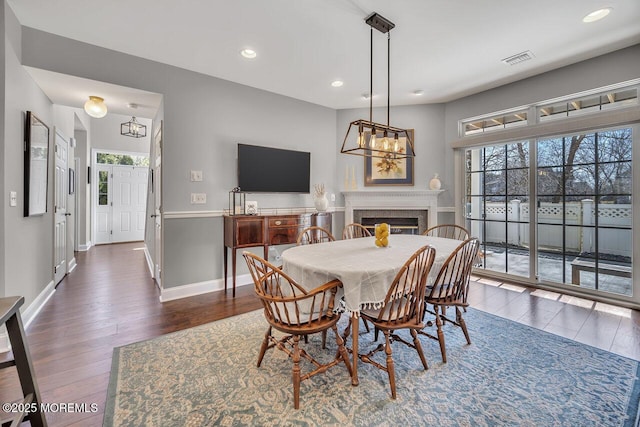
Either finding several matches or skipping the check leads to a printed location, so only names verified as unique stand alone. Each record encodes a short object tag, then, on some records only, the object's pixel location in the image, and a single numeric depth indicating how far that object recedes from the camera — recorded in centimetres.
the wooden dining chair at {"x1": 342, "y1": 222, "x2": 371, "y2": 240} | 340
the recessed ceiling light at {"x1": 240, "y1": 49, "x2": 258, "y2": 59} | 300
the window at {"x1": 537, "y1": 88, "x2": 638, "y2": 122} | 309
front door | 756
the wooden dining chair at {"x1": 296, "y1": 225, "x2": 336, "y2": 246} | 302
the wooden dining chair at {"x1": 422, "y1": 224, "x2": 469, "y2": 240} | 433
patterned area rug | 155
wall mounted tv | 384
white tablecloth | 175
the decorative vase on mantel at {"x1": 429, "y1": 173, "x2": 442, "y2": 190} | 452
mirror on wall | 266
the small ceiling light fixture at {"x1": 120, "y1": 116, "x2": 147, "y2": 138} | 674
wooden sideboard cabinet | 344
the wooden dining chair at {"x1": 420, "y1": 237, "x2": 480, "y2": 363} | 208
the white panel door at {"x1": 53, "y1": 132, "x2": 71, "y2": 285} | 382
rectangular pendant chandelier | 244
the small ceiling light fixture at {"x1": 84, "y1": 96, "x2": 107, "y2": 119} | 336
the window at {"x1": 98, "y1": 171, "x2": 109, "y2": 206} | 735
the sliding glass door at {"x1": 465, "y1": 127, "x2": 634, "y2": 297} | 319
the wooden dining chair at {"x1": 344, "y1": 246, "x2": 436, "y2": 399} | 173
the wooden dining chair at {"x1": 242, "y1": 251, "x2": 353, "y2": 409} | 163
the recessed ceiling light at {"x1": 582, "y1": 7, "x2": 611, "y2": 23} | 238
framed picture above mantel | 475
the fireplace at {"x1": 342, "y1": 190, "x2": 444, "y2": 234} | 463
